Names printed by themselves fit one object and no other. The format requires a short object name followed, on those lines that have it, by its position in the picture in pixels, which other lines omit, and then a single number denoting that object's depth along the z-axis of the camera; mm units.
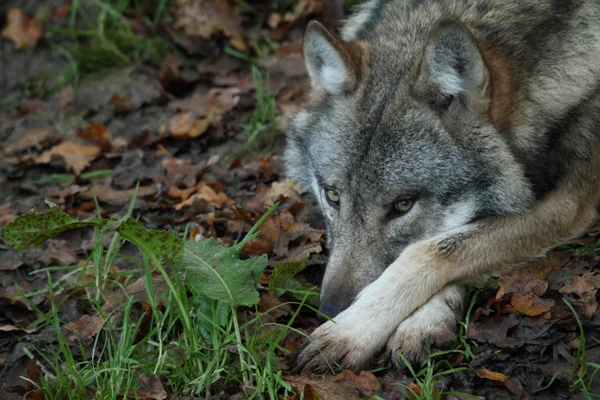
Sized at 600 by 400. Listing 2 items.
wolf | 7559
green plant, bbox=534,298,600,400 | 6762
